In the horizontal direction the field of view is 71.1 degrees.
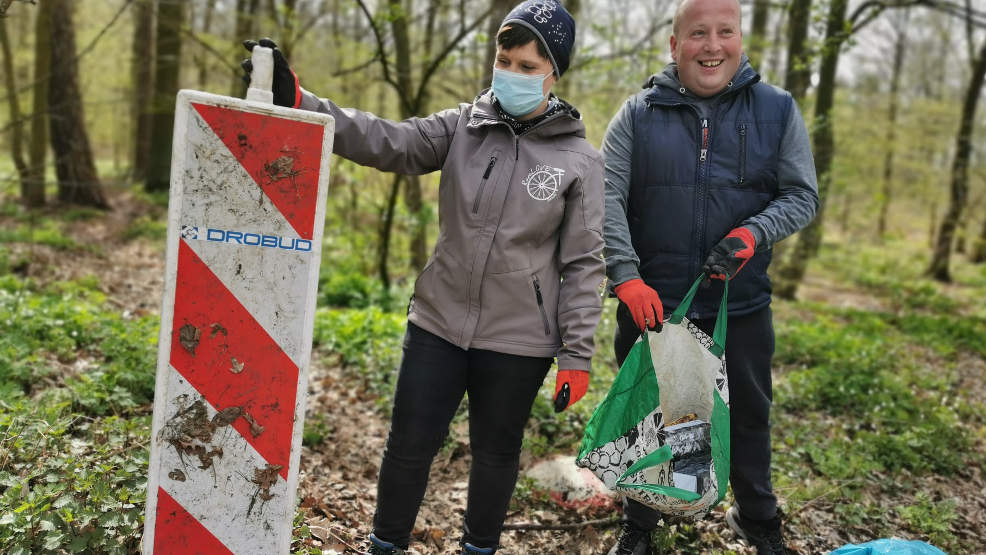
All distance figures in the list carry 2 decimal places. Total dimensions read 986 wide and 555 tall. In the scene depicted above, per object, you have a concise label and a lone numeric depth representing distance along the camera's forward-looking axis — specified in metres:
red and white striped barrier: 1.85
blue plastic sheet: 2.38
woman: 2.31
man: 2.59
